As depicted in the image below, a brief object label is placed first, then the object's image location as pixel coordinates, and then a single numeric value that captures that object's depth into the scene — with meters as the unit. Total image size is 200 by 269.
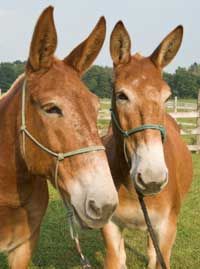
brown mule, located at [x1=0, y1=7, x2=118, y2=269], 2.21
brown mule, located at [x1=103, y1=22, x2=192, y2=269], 3.05
